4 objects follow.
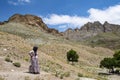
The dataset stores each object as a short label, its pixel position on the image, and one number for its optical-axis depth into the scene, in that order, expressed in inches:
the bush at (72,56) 1200.3
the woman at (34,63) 361.5
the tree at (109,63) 1023.4
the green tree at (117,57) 1033.2
